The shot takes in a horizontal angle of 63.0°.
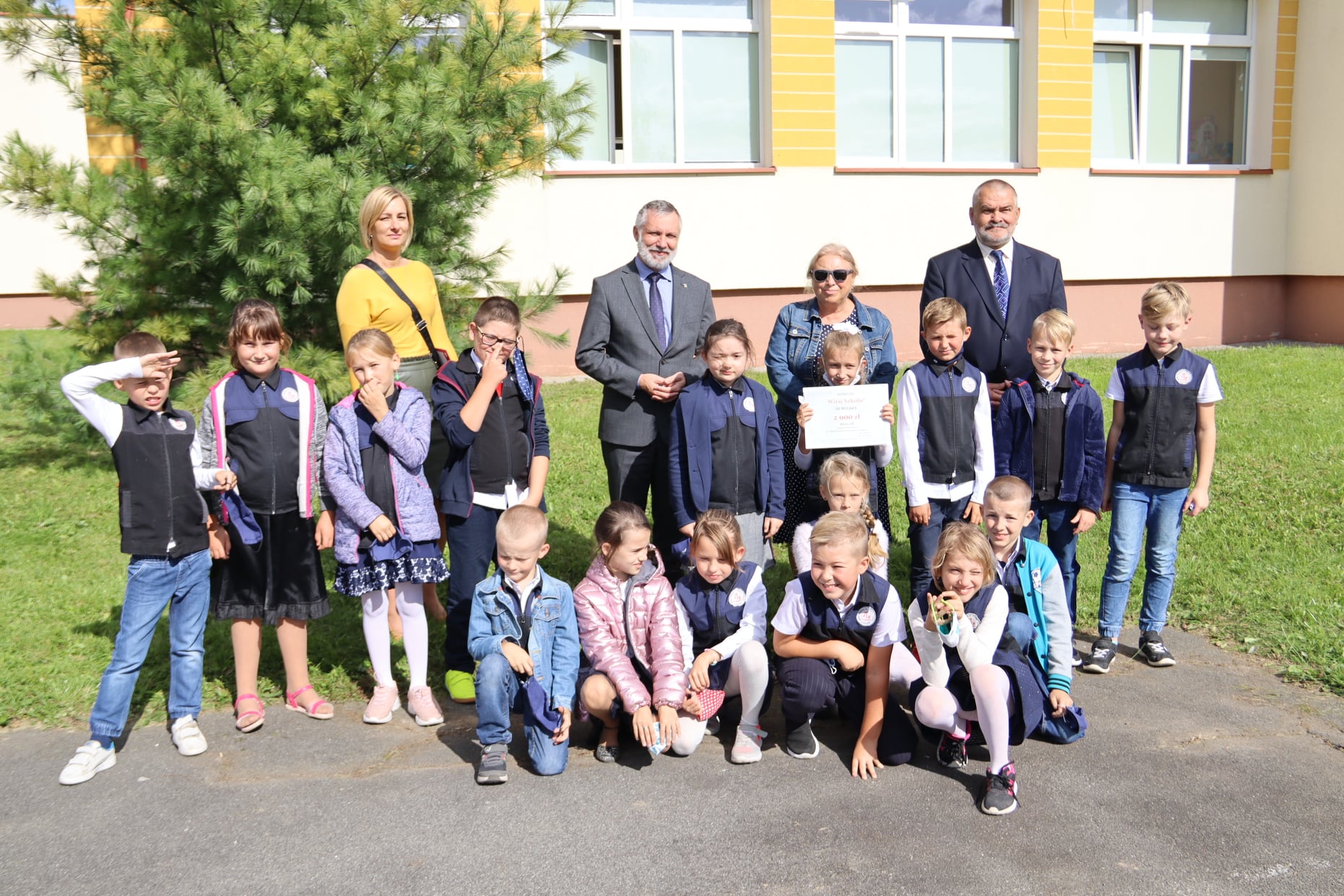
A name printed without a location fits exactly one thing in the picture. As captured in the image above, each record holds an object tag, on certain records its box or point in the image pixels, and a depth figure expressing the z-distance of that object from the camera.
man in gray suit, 4.98
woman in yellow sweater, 4.88
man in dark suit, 5.19
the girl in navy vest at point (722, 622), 4.14
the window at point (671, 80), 11.89
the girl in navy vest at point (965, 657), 3.95
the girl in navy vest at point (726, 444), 4.72
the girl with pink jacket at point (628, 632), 4.11
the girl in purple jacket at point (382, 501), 4.46
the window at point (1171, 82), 13.47
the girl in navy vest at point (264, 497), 4.38
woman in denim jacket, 5.02
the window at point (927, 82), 12.55
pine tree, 6.52
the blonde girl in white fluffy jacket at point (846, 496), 4.66
